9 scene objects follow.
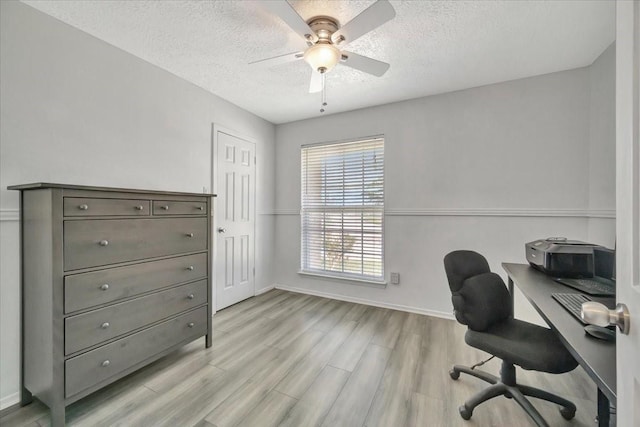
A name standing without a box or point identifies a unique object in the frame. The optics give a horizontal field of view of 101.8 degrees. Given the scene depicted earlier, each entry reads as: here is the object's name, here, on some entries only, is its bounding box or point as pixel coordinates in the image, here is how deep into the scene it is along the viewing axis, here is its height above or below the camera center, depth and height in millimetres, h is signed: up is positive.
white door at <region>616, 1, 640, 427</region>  530 +25
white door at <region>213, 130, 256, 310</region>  3039 -114
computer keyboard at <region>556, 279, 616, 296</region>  1301 -397
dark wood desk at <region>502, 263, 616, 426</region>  728 -442
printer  1594 -286
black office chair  1310 -701
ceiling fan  1376 +1064
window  3260 +28
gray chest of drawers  1397 -469
